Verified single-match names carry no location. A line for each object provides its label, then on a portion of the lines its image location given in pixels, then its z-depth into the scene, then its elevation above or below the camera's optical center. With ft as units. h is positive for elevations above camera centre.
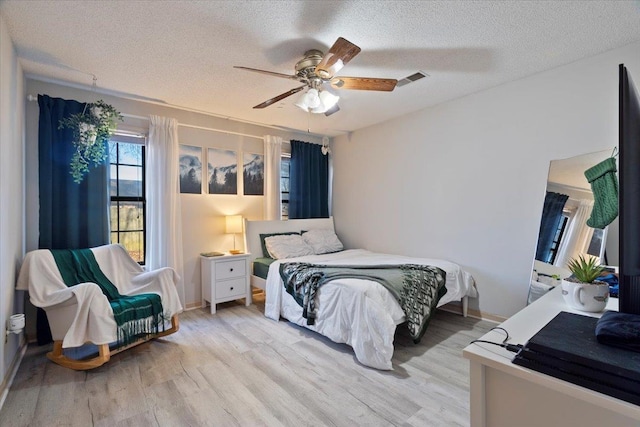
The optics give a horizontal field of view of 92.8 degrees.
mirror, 5.57 -0.33
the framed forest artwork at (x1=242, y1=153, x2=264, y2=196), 14.29 +1.90
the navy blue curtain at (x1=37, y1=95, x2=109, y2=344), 9.33 +0.65
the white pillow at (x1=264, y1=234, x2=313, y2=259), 12.96 -1.46
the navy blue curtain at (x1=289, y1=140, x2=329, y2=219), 15.49 +1.66
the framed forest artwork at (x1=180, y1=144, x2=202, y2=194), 12.53 +1.86
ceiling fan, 7.55 +3.37
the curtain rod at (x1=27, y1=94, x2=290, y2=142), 9.36 +3.64
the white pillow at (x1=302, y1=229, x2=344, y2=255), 14.34 -1.35
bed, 7.77 -2.63
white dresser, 2.47 -1.67
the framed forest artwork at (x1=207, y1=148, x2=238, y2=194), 13.28 +1.89
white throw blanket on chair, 7.34 -2.08
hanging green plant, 9.30 +2.59
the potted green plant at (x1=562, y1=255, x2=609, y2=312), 4.00 -1.05
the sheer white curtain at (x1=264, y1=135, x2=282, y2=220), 14.53 +1.79
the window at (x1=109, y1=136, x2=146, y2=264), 11.40 +0.75
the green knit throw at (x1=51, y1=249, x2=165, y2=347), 8.07 -2.41
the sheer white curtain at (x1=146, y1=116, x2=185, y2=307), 11.50 +0.72
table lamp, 13.14 -0.50
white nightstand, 12.00 -2.65
